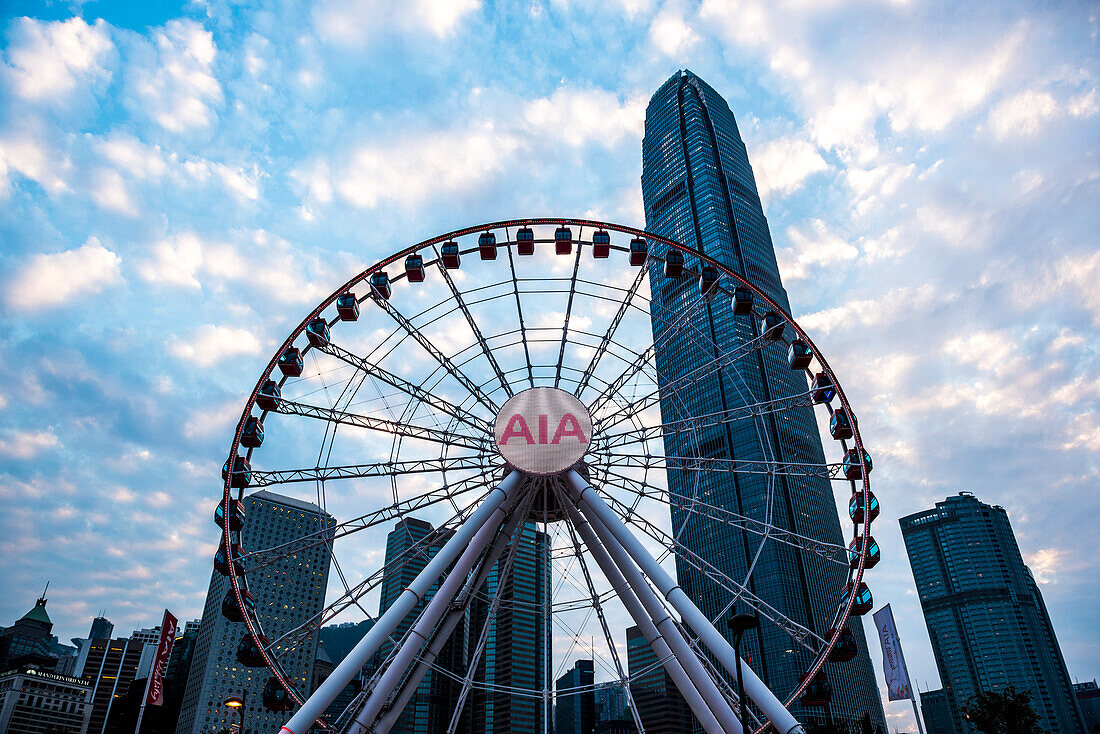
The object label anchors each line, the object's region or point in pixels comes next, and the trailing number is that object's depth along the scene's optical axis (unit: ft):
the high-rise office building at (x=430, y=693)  500.33
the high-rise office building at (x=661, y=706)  414.41
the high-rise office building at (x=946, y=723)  634.43
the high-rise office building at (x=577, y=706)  451.94
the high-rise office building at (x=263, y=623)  504.84
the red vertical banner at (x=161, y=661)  99.45
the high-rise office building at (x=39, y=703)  505.66
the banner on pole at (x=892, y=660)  96.48
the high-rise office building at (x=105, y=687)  587.48
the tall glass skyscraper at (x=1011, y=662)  593.83
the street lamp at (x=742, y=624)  57.31
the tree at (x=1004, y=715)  164.86
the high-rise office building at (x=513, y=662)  335.67
